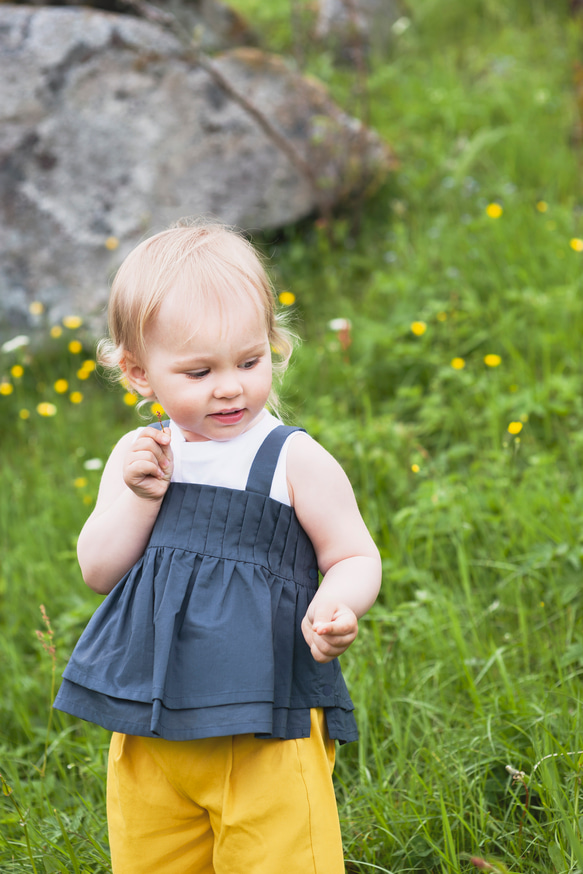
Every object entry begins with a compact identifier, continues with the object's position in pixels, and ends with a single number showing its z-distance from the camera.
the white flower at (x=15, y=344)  3.10
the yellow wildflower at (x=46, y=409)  3.47
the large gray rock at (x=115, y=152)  4.10
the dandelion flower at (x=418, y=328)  3.41
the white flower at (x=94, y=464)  2.96
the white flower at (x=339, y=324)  3.06
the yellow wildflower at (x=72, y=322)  3.81
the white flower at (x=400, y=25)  5.68
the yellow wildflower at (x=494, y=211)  3.93
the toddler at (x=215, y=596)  1.30
